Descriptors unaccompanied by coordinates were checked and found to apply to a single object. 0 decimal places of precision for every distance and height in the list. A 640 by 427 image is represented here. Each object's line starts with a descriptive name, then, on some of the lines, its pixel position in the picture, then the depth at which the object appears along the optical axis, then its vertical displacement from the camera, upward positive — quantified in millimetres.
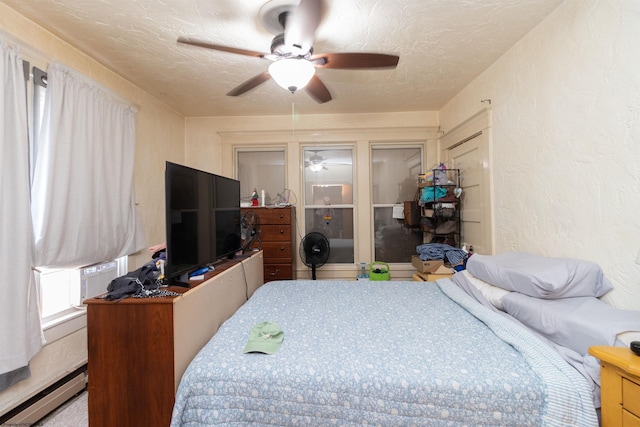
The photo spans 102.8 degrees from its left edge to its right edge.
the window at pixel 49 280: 1654 -457
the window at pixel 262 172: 3572 +600
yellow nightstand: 823 -599
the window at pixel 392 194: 3502 +248
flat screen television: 1360 -30
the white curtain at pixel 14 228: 1408 -54
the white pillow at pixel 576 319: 1021 -488
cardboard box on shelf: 2615 -550
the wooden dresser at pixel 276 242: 3031 -331
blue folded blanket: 2559 -428
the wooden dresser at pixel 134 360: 1127 -638
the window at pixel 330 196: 3566 +243
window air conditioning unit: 1936 -503
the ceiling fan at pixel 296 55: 1381 +984
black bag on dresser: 1193 -339
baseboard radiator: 1488 -1157
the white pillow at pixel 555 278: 1301 -364
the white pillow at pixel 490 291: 1542 -511
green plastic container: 3107 -739
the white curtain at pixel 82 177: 1664 +297
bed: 938 -656
